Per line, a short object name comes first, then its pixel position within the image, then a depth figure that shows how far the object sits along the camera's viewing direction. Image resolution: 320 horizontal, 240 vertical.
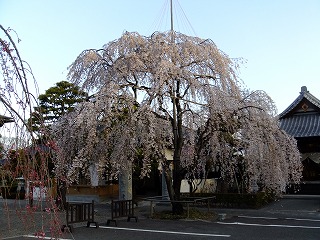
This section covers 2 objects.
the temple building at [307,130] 20.09
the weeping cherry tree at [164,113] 11.55
